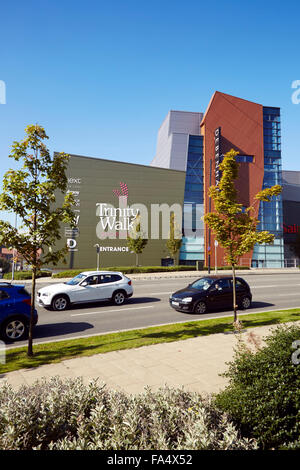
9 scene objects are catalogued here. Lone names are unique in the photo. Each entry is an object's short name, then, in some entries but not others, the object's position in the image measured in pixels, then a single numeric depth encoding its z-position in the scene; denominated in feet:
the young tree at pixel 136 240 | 117.70
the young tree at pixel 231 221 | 34.19
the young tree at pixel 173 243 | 131.85
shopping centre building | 140.36
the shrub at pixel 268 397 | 10.82
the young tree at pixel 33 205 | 24.16
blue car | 28.45
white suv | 43.21
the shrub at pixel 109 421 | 9.80
